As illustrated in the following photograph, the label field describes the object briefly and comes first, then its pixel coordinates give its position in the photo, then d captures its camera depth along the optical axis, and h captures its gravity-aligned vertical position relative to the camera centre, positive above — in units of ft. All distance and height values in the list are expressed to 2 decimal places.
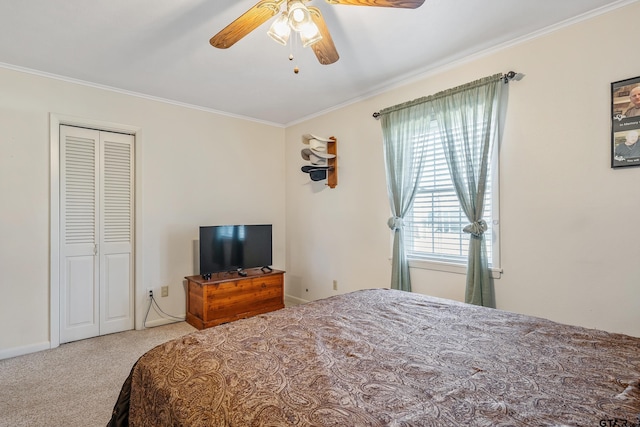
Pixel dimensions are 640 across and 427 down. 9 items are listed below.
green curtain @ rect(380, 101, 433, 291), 10.00 +1.51
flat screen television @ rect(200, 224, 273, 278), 11.59 -1.33
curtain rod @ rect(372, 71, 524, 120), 8.00 +3.46
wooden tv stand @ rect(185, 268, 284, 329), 11.24 -3.10
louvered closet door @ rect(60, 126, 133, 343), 10.28 -0.65
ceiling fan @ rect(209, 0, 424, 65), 5.37 +3.44
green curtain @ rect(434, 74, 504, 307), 8.30 +1.65
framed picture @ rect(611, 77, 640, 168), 6.42 +1.85
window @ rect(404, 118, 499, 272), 9.32 -0.11
